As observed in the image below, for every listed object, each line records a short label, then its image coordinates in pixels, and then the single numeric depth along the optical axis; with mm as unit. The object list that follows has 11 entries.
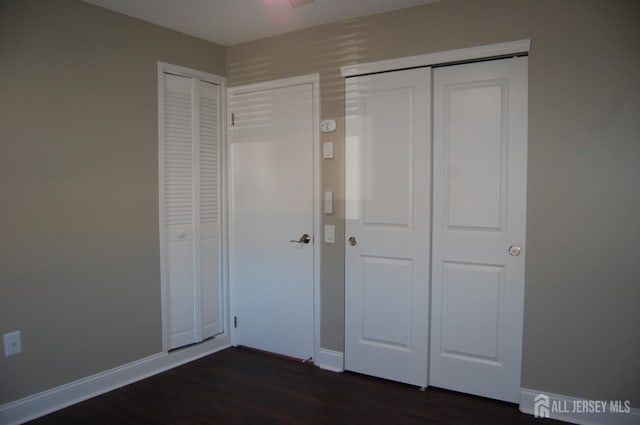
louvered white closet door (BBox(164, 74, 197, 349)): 2969
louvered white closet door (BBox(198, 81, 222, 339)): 3201
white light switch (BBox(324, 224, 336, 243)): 2938
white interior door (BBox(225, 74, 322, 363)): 2969
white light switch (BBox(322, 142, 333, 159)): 2916
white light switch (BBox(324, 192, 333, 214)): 2930
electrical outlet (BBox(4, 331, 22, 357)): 2209
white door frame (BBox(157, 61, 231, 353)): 2900
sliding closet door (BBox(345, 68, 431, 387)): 2621
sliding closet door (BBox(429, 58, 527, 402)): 2365
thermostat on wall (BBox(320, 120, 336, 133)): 2893
